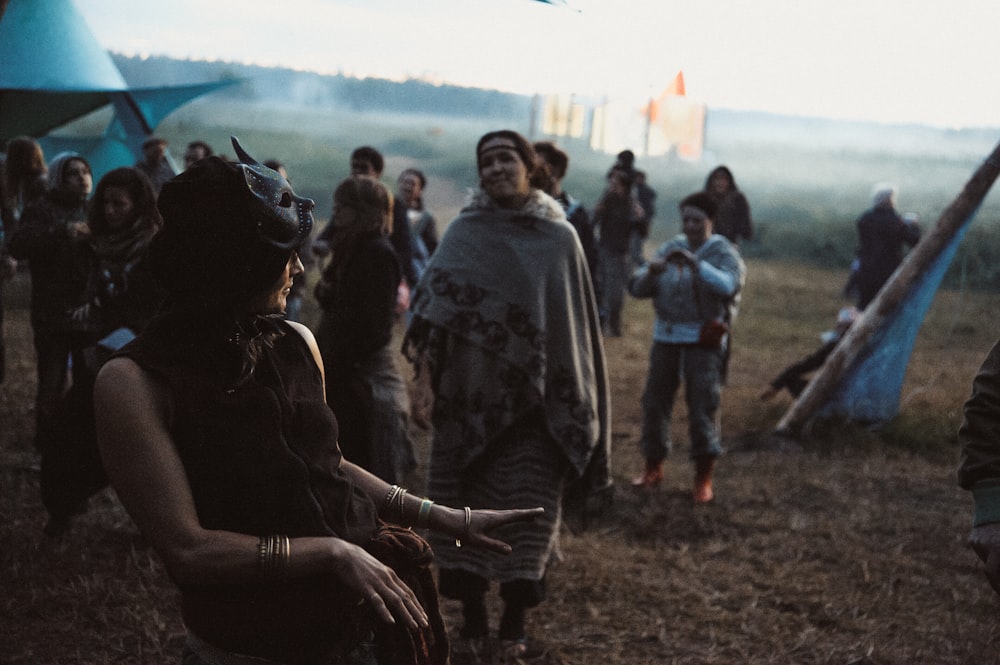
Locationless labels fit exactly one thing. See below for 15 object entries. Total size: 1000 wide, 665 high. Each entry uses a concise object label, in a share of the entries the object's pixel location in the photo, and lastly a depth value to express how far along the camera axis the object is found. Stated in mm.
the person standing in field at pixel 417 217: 9172
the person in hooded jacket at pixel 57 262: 5746
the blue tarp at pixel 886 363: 7945
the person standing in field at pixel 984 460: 2254
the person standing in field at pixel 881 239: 10538
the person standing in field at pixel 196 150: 9664
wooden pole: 7594
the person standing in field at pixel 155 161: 8750
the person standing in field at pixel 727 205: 10258
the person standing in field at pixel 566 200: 5853
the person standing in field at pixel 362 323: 4699
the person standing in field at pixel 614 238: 11719
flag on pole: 27203
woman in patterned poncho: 4207
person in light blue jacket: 6355
